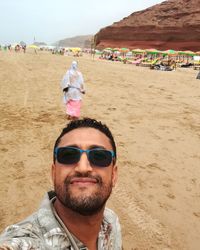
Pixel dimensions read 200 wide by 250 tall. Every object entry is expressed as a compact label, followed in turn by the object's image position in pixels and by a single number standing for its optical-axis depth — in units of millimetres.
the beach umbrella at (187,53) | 29478
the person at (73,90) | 6333
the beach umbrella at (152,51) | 30841
